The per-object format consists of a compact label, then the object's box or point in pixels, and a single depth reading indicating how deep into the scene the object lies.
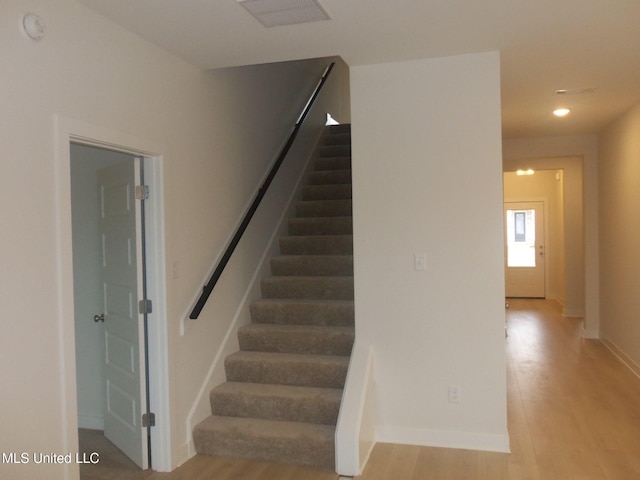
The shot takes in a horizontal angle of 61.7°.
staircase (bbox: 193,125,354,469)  3.44
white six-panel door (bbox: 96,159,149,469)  3.29
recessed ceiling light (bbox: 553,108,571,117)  5.09
